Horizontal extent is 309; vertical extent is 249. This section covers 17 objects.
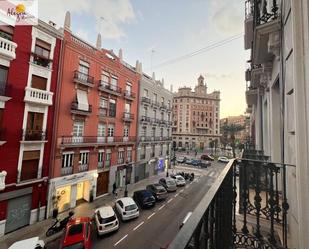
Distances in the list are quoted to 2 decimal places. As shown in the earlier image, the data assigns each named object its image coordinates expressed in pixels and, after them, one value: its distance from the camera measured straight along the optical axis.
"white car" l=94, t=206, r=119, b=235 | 9.90
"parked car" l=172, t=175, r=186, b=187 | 20.04
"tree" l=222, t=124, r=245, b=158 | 55.03
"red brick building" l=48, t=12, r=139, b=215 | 12.70
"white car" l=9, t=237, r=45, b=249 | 7.14
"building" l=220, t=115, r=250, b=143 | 88.71
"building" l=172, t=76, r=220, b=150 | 62.91
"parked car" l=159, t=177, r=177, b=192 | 17.98
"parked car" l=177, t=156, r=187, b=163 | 36.97
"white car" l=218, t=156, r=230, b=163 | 36.61
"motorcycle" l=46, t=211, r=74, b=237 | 9.87
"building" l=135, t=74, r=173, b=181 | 21.81
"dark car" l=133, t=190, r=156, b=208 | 13.83
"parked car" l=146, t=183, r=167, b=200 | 15.54
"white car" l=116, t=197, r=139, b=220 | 11.73
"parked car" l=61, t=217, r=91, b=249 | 8.02
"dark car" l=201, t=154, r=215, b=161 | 39.56
